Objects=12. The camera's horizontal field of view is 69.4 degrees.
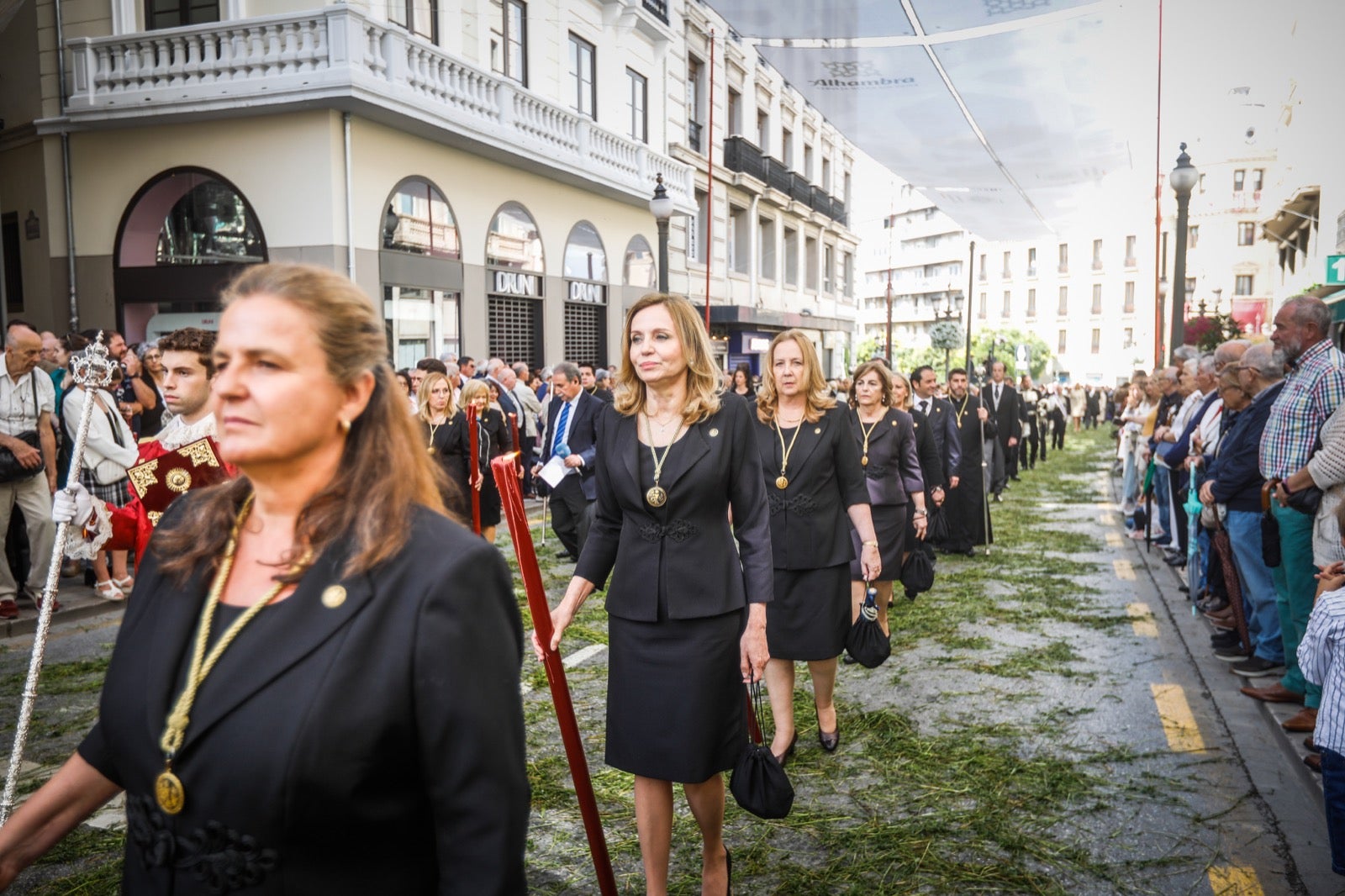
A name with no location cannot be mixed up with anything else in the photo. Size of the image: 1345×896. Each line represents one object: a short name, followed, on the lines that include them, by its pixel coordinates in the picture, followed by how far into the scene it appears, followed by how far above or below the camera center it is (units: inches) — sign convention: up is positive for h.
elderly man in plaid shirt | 227.0 -16.2
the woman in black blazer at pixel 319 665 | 58.6 -18.3
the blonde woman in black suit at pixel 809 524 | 195.2 -31.9
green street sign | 583.8 +57.8
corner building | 538.3 +134.1
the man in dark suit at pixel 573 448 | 399.5 -32.6
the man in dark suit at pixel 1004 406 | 693.9 -28.3
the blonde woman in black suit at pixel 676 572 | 133.6 -29.3
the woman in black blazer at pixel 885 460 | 280.4 -26.9
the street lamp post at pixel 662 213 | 557.3 +90.1
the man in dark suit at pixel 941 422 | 423.8 -24.3
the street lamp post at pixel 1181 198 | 453.4 +79.7
